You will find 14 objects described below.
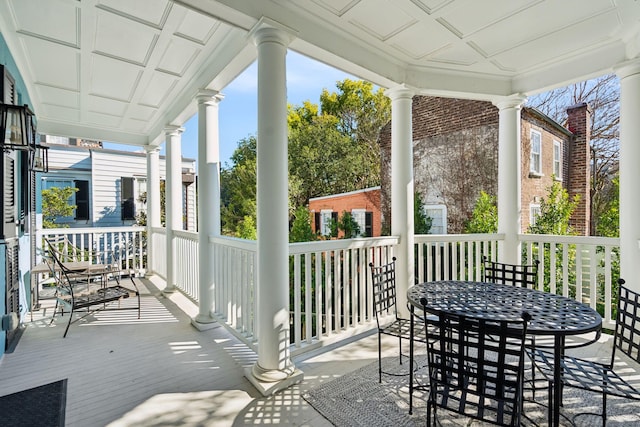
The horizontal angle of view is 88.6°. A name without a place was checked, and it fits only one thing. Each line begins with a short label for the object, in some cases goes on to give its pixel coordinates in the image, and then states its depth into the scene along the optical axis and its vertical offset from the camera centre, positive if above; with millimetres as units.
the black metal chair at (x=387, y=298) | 2699 -775
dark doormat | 2166 -1380
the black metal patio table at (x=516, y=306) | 1836 -649
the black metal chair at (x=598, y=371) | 1825 -978
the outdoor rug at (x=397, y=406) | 2121 -1359
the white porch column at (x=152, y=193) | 6702 +408
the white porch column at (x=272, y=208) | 2580 +34
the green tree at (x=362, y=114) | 16625 +5189
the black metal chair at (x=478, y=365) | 1614 -802
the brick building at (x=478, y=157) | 8391 +1508
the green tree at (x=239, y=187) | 16406 +1320
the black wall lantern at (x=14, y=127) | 2686 +722
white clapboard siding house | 9922 +1000
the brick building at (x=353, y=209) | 11867 +118
